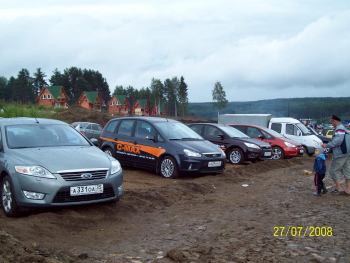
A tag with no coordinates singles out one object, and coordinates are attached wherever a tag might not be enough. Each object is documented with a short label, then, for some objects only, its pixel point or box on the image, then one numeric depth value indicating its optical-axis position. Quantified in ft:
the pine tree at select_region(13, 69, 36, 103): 307.07
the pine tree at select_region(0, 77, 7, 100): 321.11
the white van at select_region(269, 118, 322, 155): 65.41
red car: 58.75
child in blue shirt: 29.48
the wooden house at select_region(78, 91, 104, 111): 286.05
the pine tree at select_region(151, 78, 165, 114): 347.97
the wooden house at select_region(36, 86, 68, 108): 268.00
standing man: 29.89
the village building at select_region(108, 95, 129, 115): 314.35
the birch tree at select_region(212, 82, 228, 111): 314.96
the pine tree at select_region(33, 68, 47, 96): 327.26
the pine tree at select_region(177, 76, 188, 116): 337.37
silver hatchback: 21.99
